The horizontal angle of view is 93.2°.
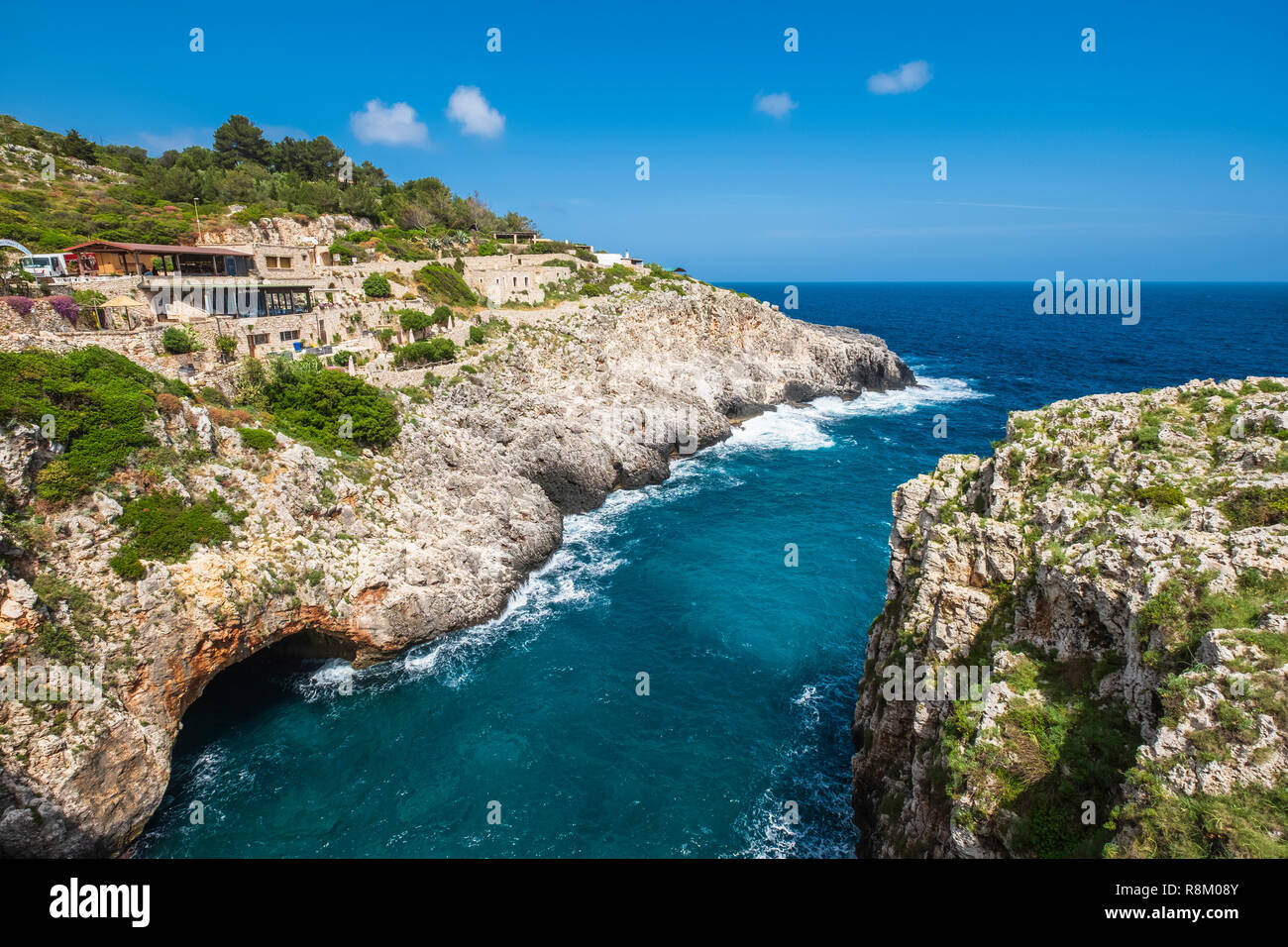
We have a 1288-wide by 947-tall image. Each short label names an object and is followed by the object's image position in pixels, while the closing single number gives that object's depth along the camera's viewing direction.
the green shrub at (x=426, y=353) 46.44
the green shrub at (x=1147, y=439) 16.48
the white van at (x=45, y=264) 36.78
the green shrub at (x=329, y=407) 35.19
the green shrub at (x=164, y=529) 23.05
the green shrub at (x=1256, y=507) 12.67
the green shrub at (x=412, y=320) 49.47
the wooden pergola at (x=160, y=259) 40.28
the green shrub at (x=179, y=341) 34.75
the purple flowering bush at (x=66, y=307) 33.88
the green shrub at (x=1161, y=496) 14.21
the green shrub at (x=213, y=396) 32.76
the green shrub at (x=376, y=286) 51.84
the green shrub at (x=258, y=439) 30.02
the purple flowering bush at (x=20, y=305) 31.53
